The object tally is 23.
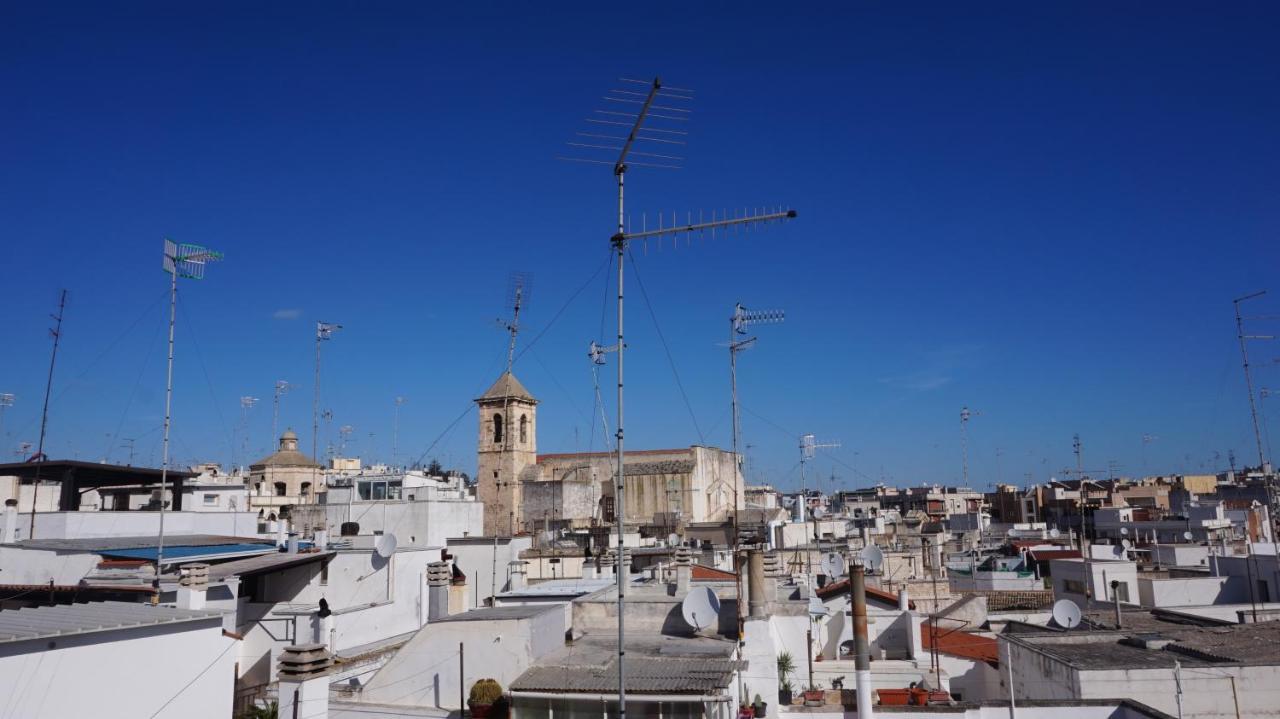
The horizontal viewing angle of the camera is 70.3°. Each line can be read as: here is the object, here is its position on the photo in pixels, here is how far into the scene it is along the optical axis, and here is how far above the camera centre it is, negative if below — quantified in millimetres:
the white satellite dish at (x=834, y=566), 26906 -1712
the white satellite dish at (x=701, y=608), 14523 -1535
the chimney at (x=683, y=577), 17500 -1247
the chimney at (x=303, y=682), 11359 -1999
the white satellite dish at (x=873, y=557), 27625 -1525
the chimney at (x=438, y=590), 18438 -1444
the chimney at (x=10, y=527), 23406 +48
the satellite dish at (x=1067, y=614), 19938 -2451
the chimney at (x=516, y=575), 28270 -1833
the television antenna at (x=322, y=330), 36188 +7507
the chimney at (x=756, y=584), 15516 -1267
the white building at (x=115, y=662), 9969 -1612
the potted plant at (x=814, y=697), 16473 -3482
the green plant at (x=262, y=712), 13906 -2934
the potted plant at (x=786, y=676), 16531 -3339
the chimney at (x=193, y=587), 15539 -1071
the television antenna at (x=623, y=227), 11184 +3763
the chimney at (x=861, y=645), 14117 -2264
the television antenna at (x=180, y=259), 17625 +5119
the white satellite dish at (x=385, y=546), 22828 -657
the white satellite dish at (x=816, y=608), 21619 -2426
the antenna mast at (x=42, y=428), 24889 +2701
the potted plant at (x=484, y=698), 12281 -2432
